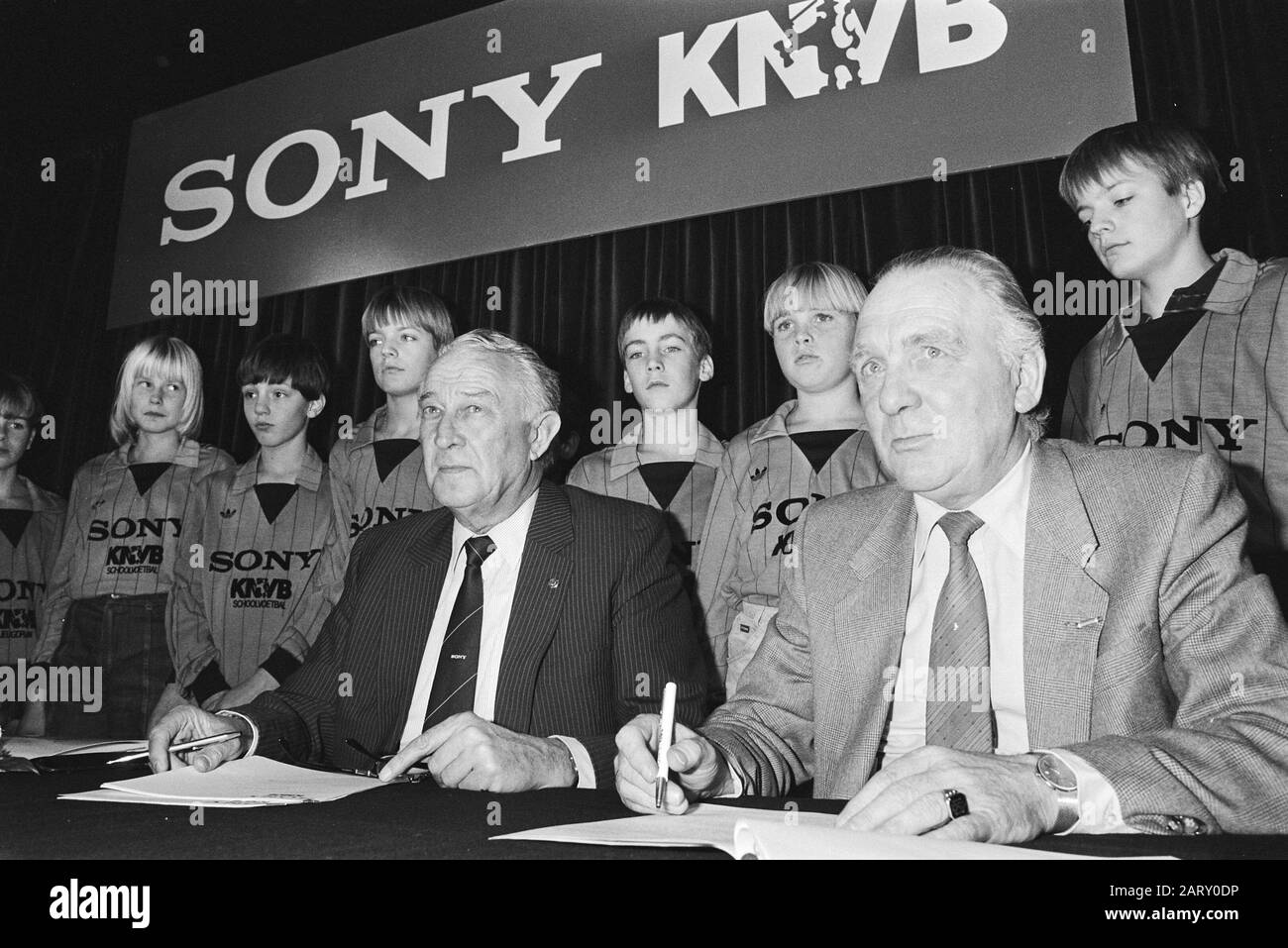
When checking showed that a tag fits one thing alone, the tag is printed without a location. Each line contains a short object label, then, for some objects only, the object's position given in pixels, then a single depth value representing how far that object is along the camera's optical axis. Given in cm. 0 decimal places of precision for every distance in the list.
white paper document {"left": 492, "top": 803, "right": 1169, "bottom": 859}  84
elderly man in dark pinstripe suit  215
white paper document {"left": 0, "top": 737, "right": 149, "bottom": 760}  200
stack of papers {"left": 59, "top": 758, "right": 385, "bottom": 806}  133
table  97
